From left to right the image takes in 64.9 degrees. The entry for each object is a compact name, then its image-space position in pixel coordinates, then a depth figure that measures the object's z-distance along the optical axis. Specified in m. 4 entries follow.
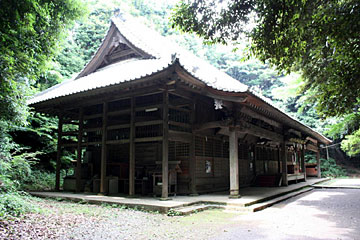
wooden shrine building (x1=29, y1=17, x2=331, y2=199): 8.99
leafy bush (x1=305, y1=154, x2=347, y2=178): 27.72
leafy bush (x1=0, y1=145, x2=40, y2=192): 7.54
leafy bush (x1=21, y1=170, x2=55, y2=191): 14.19
